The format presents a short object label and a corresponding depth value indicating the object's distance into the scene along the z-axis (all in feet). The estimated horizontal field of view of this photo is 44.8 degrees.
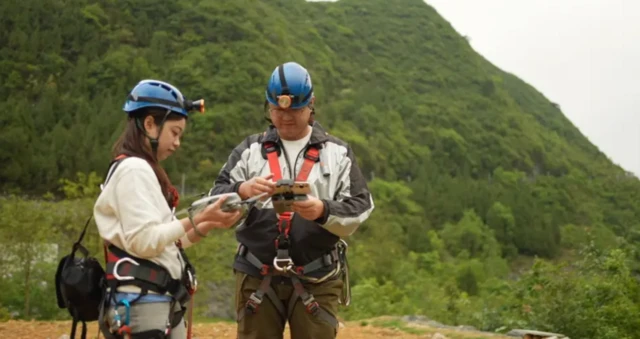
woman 10.21
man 12.70
